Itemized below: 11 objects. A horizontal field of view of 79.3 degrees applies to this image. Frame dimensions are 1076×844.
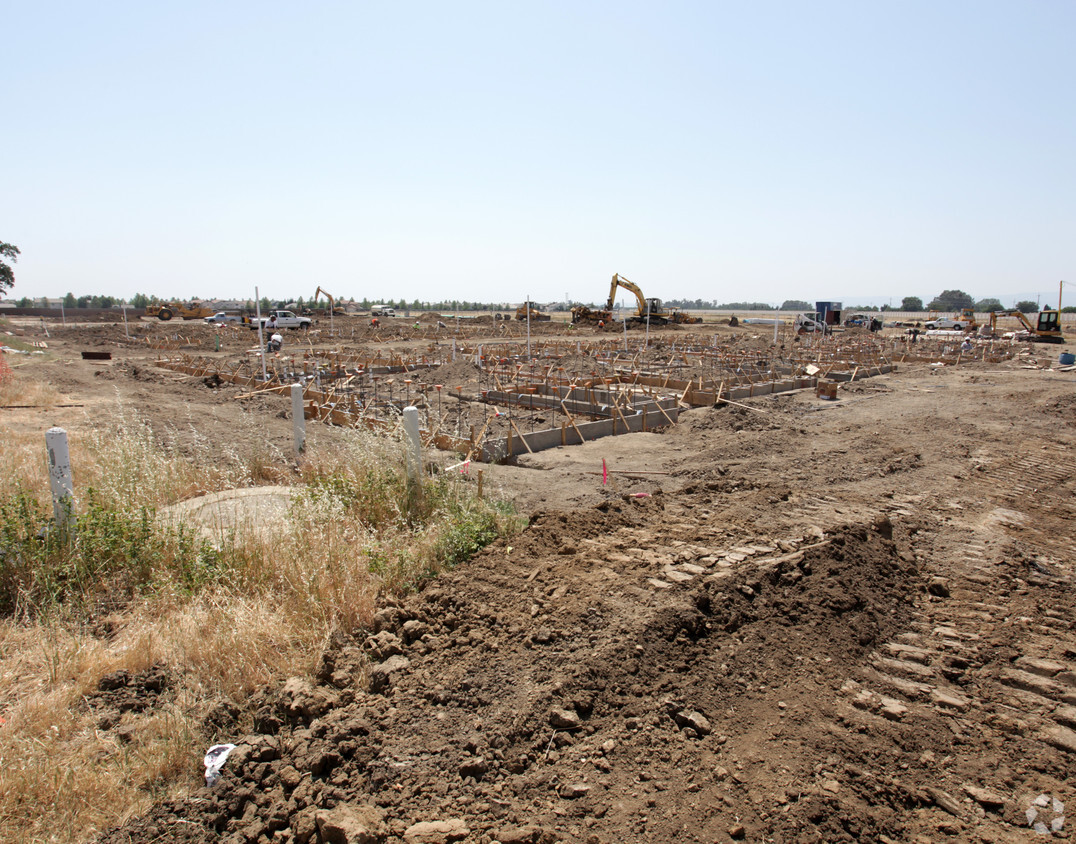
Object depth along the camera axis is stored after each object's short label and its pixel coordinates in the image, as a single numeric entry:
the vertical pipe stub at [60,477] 4.73
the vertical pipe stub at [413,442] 6.12
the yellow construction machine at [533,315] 58.68
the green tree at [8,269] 52.47
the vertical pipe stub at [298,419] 9.06
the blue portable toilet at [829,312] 49.55
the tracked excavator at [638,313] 45.41
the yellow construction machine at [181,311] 52.56
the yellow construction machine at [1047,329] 39.59
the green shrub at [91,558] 4.48
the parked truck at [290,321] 45.28
